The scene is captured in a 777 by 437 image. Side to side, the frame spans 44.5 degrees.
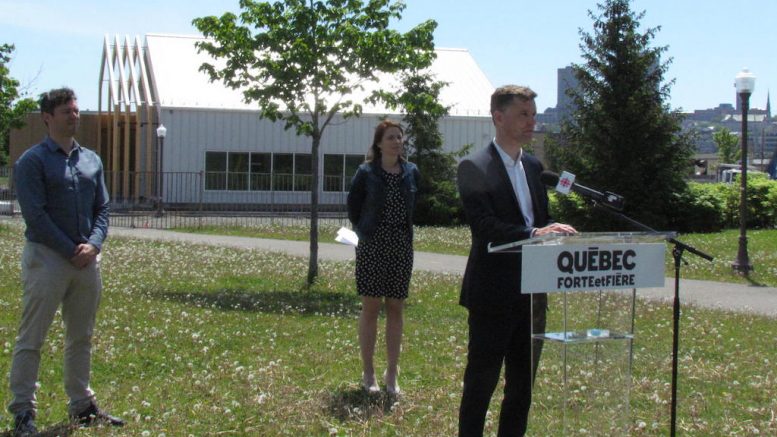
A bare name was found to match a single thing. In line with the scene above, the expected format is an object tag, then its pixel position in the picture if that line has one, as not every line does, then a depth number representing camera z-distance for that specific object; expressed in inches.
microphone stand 181.9
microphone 170.4
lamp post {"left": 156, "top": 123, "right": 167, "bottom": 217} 1245.4
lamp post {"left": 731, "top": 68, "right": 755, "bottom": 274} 657.6
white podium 172.1
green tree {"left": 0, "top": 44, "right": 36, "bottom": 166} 1006.4
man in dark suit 184.1
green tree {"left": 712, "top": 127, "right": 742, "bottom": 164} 3661.4
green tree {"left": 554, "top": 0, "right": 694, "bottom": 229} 1090.7
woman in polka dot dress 267.0
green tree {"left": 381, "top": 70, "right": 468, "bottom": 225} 1245.1
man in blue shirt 219.8
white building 1472.7
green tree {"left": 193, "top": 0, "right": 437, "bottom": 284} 517.0
